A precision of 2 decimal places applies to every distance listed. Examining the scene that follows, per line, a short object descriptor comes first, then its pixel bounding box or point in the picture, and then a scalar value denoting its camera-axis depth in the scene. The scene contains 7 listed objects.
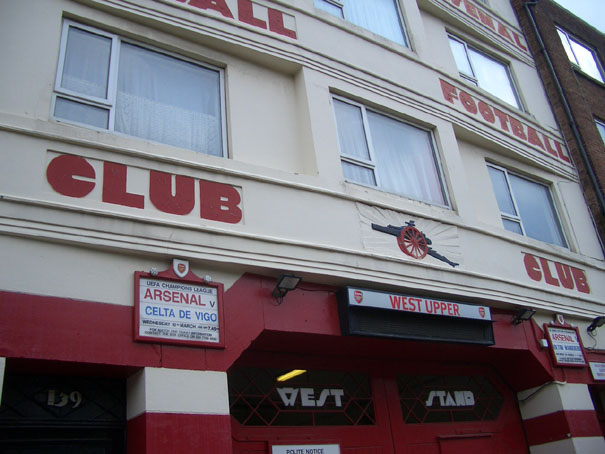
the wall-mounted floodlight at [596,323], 9.87
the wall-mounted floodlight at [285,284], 6.41
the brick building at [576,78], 12.38
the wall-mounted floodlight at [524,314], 8.70
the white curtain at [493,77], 12.25
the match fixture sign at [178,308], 5.59
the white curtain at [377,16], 10.13
